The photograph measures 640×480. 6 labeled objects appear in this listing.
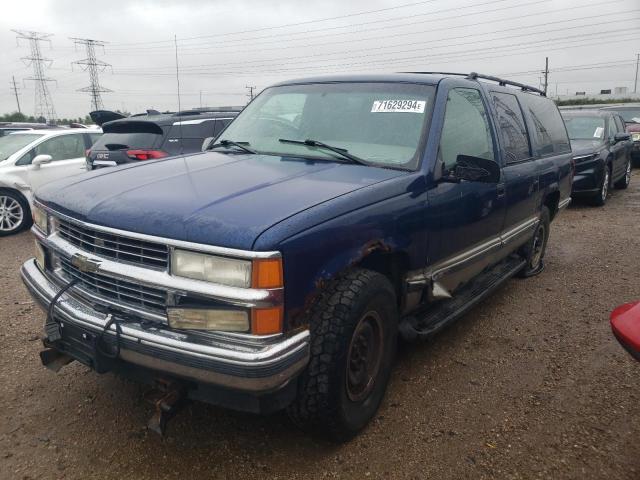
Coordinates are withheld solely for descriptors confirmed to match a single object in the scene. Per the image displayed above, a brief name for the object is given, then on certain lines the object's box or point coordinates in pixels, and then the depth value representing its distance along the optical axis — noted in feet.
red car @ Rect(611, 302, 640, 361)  7.03
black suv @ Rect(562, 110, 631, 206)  31.50
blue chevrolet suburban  7.27
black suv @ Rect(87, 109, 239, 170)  22.72
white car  26.25
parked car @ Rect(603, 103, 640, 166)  49.08
